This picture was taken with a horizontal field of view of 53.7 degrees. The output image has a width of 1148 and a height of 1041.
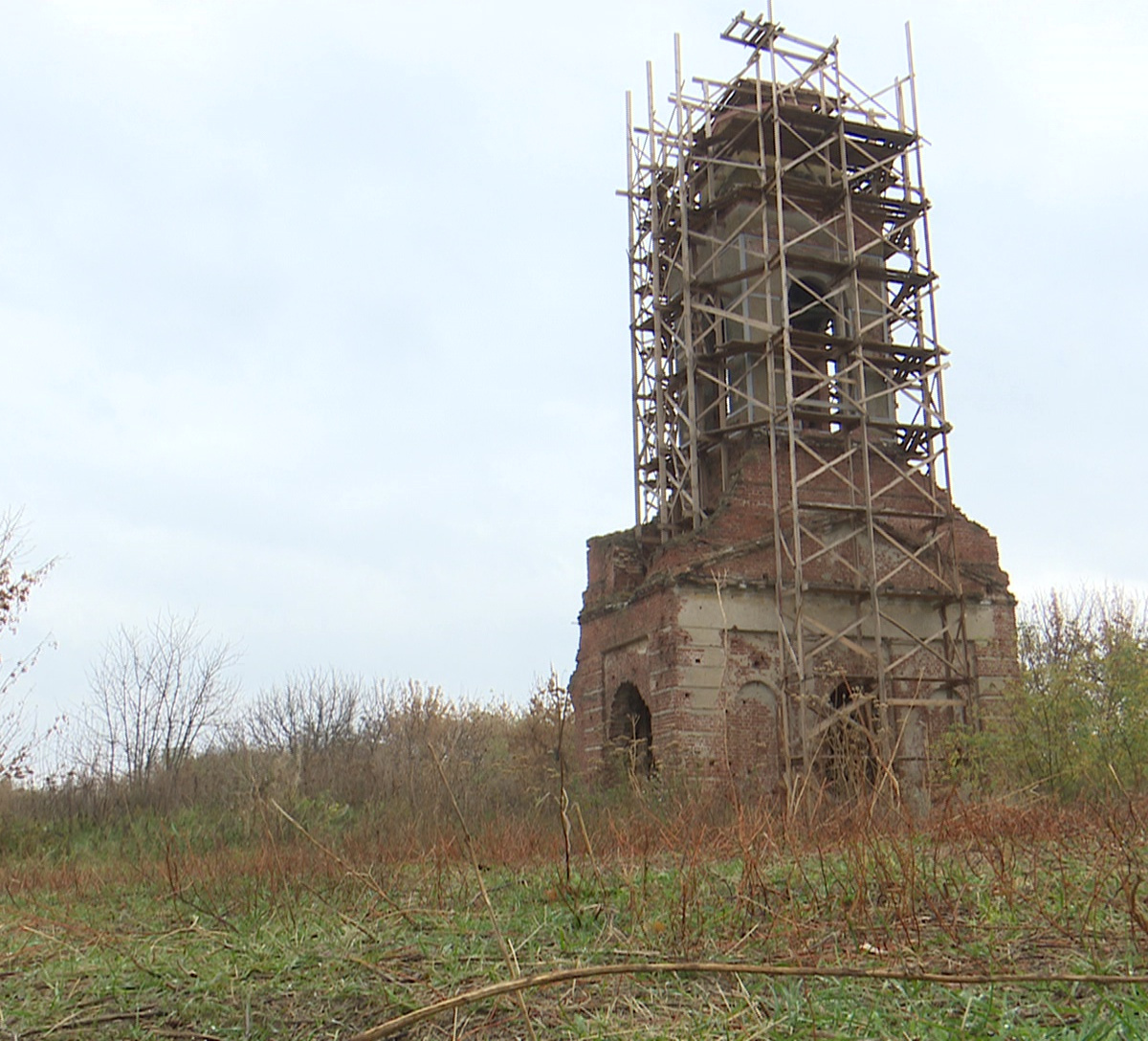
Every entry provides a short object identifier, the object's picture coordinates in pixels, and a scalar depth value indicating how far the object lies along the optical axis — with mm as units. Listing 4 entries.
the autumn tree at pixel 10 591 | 19391
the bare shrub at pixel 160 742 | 23703
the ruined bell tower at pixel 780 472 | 17234
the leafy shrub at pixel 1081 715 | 11992
